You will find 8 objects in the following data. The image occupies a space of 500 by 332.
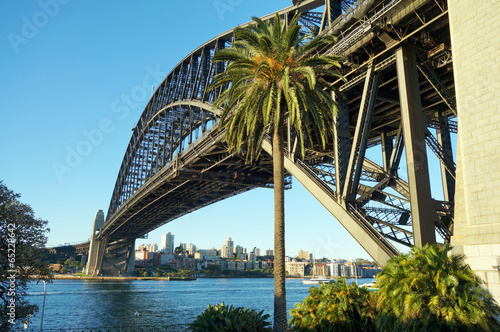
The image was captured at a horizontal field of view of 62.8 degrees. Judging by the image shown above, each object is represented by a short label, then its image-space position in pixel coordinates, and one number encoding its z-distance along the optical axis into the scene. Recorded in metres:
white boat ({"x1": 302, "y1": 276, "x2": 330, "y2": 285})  173.73
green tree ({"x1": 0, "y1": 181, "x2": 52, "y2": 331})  16.72
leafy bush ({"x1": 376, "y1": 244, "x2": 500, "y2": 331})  11.10
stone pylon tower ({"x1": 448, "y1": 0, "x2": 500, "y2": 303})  12.68
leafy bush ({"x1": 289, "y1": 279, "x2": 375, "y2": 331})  18.02
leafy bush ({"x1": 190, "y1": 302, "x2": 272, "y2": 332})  18.55
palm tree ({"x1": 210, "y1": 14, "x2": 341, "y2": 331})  17.88
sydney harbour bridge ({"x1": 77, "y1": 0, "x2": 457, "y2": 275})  17.64
